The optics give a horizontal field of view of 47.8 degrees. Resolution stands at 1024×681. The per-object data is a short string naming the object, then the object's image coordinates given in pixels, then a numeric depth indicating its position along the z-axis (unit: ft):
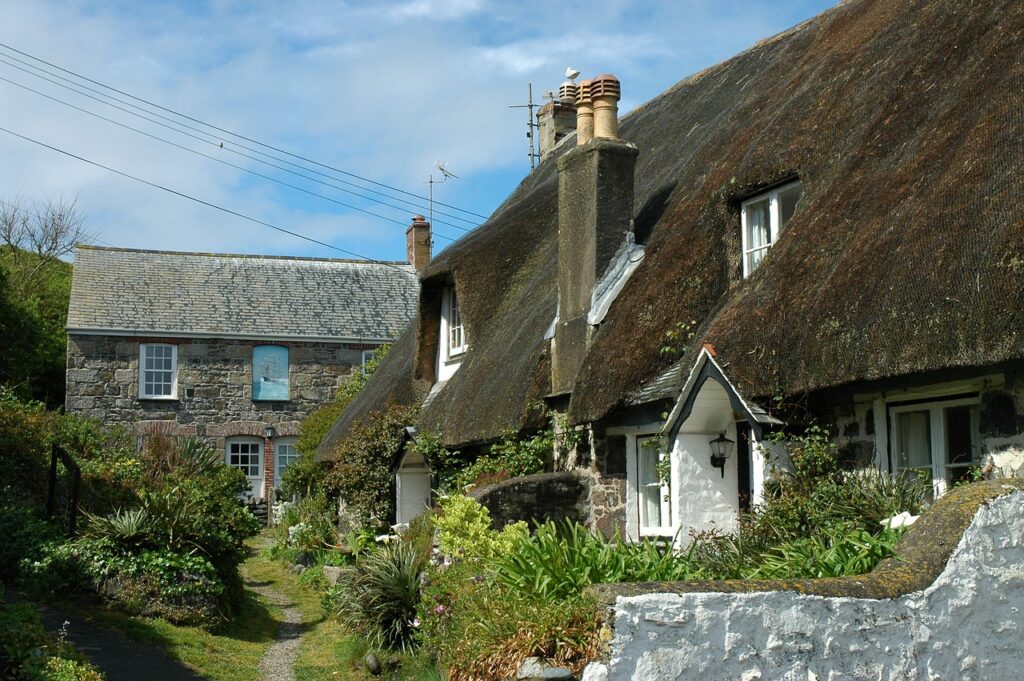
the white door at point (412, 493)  61.82
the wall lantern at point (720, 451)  33.94
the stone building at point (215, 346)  99.50
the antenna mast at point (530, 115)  99.71
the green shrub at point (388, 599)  40.09
